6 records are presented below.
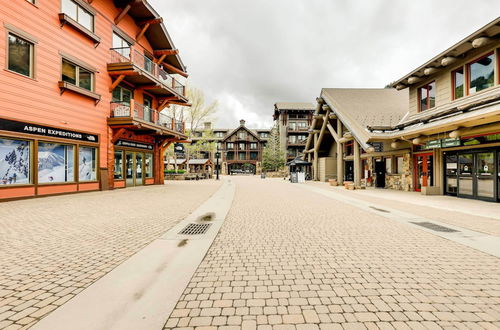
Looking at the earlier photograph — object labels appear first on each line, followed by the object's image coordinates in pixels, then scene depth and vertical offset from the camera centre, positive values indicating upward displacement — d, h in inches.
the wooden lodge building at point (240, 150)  2342.5 +175.3
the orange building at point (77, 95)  397.7 +157.7
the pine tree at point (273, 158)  1871.3 +72.2
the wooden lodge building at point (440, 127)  393.1 +76.4
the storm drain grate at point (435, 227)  223.7 -62.3
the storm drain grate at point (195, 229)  214.3 -59.5
